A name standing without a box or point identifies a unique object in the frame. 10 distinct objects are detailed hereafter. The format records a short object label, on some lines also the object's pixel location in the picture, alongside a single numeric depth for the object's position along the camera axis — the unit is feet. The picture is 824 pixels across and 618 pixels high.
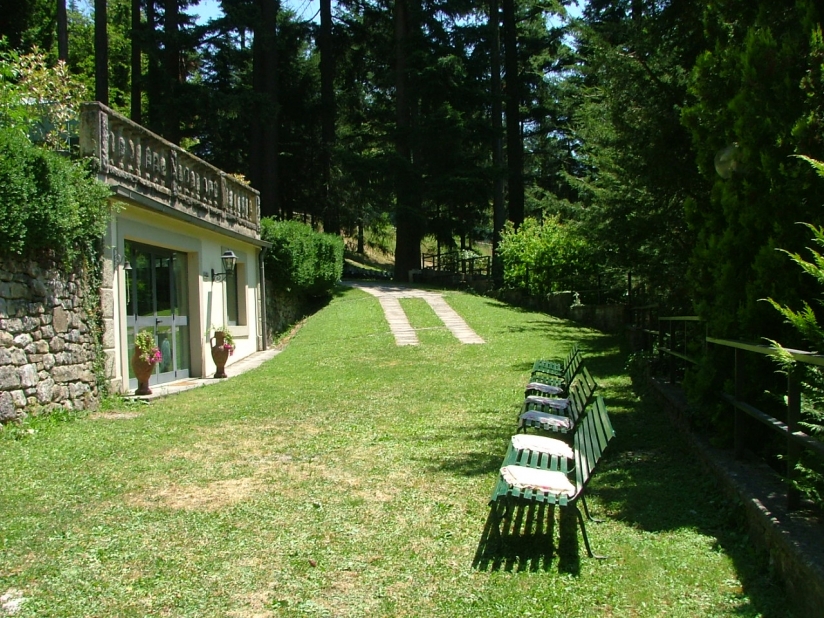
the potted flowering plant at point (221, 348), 41.27
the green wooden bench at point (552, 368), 30.27
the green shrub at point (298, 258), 59.82
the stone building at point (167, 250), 31.40
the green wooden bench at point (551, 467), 13.25
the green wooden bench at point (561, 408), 20.88
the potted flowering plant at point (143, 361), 32.81
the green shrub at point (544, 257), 67.31
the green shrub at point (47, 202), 23.80
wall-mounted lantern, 43.43
